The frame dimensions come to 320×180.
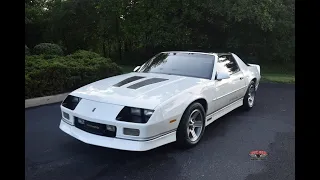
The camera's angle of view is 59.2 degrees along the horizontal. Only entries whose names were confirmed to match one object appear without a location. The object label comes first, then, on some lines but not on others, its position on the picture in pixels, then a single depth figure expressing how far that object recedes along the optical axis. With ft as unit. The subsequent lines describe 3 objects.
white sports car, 11.00
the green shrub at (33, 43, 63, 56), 43.24
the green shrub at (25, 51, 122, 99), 21.26
